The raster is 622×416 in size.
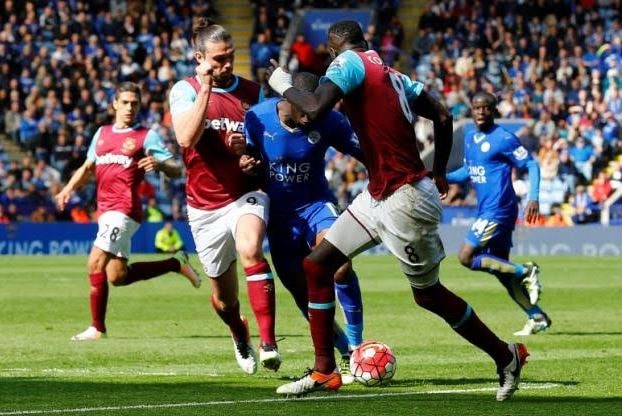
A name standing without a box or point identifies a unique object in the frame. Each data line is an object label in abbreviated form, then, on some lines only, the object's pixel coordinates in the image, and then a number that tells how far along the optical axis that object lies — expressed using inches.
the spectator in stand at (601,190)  1427.2
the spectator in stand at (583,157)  1480.1
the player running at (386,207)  369.4
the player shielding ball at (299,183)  436.5
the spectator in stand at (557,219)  1433.3
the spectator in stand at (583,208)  1421.0
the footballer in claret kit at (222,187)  418.9
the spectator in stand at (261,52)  1664.6
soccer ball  389.4
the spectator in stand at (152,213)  1402.6
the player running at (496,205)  617.3
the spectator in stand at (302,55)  1636.3
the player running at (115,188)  599.5
